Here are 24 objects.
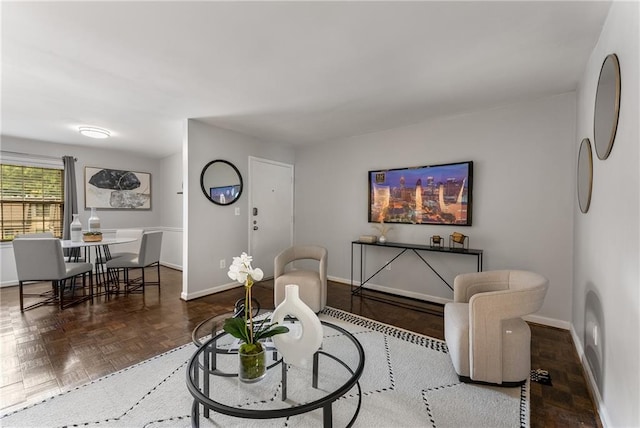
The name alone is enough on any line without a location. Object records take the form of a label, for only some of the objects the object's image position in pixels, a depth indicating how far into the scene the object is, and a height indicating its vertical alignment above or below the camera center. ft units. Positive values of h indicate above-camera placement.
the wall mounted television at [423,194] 10.82 +0.67
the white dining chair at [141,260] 12.81 -2.39
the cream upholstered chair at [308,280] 9.95 -2.51
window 14.05 +0.44
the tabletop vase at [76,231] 12.52 -1.01
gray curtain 15.20 +0.73
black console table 9.92 -1.67
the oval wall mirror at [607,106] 4.83 +1.98
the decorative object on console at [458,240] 10.43 -1.12
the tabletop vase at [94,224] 12.88 -0.72
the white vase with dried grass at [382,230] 12.35 -0.89
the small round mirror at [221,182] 12.34 +1.25
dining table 11.75 -2.18
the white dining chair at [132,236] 14.41 -1.47
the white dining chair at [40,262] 10.25 -2.01
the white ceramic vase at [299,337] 4.90 -2.24
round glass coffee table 4.69 -3.14
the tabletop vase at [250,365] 4.57 -2.55
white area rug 5.03 -3.79
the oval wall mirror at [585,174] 6.63 +0.93
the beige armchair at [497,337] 5.85 -2.69
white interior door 14.42 -0.03
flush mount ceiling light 12.20 +3.43
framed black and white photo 16.40 +1.23
